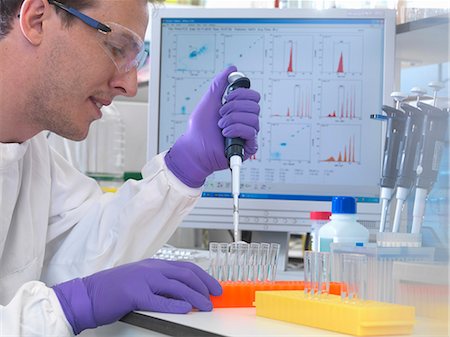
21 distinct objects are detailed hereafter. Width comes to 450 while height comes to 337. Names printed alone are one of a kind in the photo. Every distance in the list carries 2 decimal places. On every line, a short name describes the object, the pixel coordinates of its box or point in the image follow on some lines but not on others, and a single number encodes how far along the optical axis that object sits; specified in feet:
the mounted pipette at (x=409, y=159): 5.72
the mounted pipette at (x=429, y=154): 5.31
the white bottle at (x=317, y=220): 6.43
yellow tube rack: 3.83
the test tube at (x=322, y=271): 4.41
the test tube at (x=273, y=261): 5.14
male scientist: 6.10
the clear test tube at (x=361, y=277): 4.17
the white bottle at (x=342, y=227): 5.58
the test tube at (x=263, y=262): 5.10
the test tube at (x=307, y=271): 4.42
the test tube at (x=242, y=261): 5.06
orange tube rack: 4.78
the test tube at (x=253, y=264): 5.06
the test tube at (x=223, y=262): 5.14
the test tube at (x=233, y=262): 5.08
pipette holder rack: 4.28
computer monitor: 7.30
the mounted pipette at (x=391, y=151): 6.07
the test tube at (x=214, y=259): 5.18
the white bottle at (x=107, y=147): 10.18
